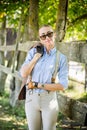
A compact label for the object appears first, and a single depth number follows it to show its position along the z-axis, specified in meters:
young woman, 3.93
